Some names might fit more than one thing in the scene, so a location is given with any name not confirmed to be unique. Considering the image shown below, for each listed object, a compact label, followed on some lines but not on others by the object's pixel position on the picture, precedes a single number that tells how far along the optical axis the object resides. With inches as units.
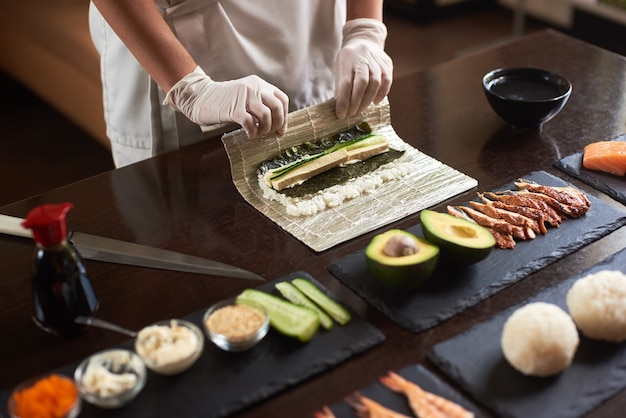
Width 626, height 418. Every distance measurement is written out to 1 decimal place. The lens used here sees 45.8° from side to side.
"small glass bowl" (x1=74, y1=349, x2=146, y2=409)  48.1
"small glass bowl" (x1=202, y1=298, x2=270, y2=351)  51.9
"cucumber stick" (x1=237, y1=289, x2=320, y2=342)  53.6
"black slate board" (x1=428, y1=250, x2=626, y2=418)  48.3
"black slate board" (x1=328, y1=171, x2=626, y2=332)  56.6
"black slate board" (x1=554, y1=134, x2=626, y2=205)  70.9
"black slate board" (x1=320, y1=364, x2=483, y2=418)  48.4
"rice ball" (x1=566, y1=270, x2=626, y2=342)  52.1
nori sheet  72.3
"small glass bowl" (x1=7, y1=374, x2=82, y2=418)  46.8
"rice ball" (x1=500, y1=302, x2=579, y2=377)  49.3
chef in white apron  73.7
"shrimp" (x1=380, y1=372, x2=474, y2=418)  47.3
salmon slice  72.5
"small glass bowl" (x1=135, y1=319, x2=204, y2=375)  50.4
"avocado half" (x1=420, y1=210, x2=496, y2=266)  58.8
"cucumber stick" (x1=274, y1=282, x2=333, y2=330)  55.5
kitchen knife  61.7
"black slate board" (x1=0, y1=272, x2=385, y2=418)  49.2
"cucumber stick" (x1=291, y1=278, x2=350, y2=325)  55.9
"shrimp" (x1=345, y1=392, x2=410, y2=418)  47.5
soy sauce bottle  51.6
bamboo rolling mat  66.9
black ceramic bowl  78.0
